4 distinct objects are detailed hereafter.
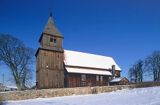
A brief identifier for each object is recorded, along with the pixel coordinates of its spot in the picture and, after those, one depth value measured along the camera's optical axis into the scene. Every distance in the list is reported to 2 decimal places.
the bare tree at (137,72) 70.45
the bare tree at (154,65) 65.62
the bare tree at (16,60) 41.48
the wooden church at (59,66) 41.16
